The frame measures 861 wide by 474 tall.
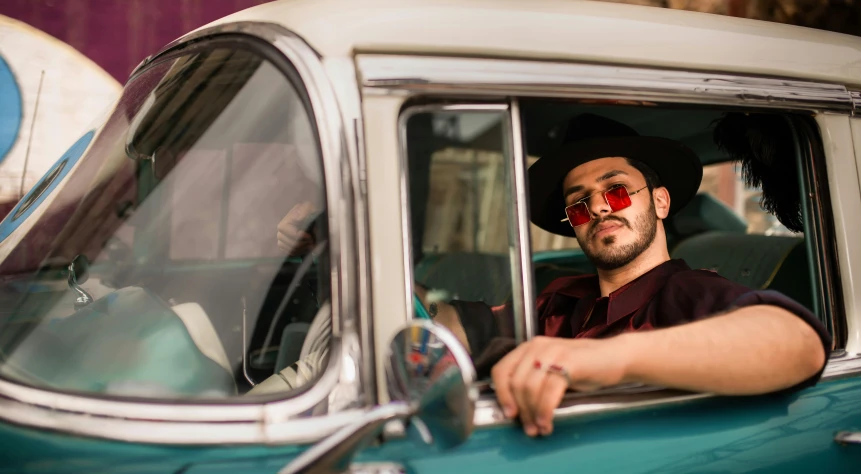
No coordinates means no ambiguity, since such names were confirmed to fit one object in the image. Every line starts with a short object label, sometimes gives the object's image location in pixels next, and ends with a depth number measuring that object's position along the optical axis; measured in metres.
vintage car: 1.19
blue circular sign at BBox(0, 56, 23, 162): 4.54
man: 1.26
